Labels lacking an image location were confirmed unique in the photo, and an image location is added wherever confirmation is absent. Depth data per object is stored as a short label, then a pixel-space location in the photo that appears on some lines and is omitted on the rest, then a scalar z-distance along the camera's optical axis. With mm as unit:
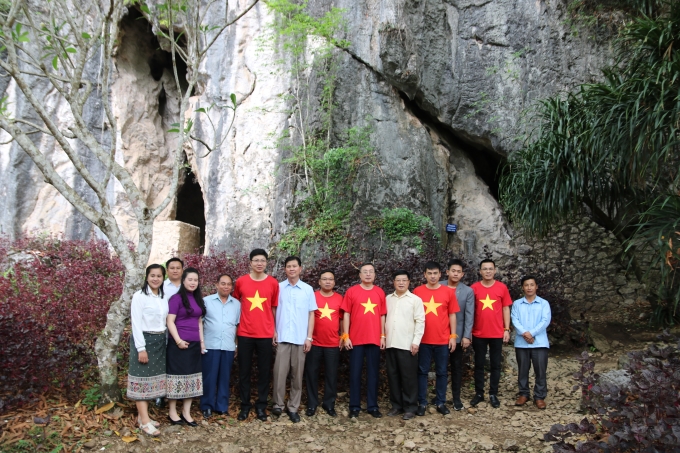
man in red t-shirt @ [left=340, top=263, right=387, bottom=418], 4859
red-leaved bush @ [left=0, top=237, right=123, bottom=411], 4082
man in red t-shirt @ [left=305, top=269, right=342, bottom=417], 4863
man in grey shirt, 5078
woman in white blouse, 4082
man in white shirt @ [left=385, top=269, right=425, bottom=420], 4832
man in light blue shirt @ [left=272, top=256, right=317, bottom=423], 4723
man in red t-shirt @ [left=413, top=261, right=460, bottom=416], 4938
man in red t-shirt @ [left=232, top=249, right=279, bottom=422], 4664
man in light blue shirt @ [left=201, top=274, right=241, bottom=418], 4570
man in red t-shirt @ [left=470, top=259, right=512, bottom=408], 5184
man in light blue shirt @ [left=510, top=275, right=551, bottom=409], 5121
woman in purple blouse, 4293
